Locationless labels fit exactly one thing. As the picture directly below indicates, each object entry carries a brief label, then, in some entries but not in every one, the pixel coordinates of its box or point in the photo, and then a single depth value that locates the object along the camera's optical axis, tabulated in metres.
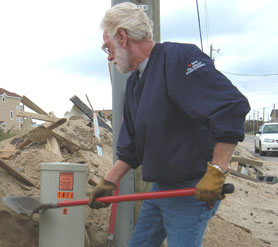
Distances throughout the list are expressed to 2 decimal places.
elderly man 1.88
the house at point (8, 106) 57.59
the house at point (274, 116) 77.60
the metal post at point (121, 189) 3.71
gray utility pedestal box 3.47
